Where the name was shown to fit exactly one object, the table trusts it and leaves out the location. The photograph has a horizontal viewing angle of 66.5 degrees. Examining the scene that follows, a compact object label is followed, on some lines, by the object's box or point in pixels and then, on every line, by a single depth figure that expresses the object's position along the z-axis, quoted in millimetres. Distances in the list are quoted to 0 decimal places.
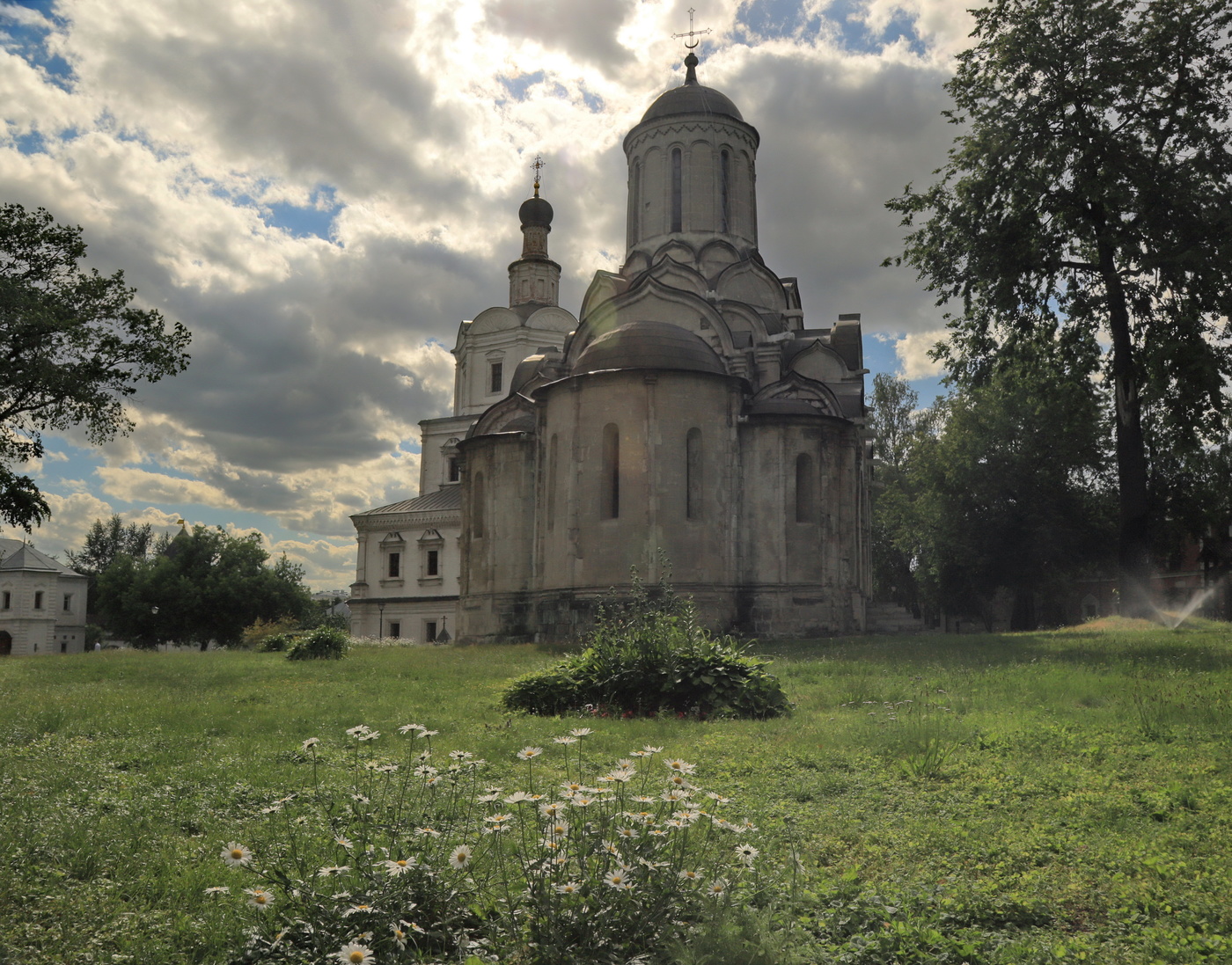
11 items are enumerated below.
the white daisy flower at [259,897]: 3512
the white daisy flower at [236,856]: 3465
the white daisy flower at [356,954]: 3213
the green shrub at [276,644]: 22203
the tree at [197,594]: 41750
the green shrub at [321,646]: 18625
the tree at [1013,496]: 32656
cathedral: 21406
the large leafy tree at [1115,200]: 17609
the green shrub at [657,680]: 9969
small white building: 48688
